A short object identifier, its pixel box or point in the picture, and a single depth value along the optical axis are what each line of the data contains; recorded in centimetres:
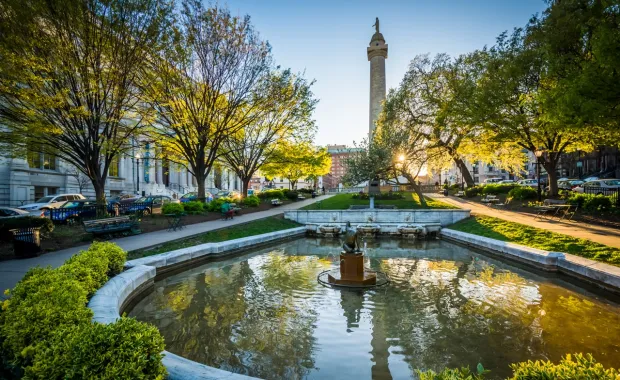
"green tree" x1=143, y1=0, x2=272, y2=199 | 1906
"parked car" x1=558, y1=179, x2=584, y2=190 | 3784
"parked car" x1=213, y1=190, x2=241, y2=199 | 4646
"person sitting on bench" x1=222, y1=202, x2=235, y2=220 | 2108
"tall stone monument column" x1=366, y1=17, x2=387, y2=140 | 4328
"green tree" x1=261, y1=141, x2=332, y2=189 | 3080
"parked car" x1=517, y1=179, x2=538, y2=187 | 4354
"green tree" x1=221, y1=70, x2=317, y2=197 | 2453
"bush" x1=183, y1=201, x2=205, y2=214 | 2145
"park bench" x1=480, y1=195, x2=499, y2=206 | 2642
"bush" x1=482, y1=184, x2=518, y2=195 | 3094
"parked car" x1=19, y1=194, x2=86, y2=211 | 2357
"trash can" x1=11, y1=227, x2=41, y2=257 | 1080
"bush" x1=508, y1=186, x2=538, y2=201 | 2442
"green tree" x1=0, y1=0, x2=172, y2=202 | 1293
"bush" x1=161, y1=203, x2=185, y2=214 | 1981
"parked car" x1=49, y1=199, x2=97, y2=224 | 1678
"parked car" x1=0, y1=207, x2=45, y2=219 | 1960
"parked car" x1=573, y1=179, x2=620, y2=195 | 3217
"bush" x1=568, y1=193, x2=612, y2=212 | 1639
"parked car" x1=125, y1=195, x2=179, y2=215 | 2038
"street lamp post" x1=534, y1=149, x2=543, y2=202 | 2314
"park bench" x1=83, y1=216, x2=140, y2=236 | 1346
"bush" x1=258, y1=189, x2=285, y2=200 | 3548
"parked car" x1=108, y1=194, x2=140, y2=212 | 1930
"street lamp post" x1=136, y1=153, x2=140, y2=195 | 4629
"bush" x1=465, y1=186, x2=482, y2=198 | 3384
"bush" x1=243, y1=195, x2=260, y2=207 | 2748
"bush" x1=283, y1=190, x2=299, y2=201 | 3744
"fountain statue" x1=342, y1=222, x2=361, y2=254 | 934
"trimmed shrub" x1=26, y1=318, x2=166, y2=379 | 307
